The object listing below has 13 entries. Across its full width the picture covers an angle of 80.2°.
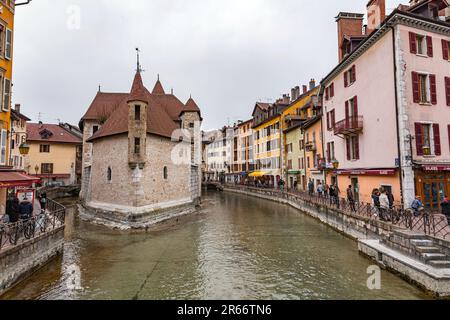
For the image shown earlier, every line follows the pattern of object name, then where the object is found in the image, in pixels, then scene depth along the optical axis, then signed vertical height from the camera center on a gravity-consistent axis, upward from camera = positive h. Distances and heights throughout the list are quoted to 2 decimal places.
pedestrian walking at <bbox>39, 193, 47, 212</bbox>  17.61 -1.66
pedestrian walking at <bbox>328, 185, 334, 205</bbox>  19.65 -1.50
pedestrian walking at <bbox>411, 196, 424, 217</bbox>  12.19 -1.50
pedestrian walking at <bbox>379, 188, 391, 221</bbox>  12.56 -1.60
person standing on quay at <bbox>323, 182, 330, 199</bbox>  21.40 -1.33
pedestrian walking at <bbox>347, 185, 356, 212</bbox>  15.64 -1.65
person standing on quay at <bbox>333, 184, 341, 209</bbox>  17.67 -1.60
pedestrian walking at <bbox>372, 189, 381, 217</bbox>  13.22 -1.46
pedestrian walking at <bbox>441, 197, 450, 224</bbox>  10.91 -1.41
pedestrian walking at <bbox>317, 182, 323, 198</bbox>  22.50 -1.38
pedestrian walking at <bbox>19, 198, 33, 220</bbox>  10.93 -1.38
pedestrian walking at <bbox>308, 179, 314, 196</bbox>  25.01 -1.29
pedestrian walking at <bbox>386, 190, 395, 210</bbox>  13.82 -1.38
